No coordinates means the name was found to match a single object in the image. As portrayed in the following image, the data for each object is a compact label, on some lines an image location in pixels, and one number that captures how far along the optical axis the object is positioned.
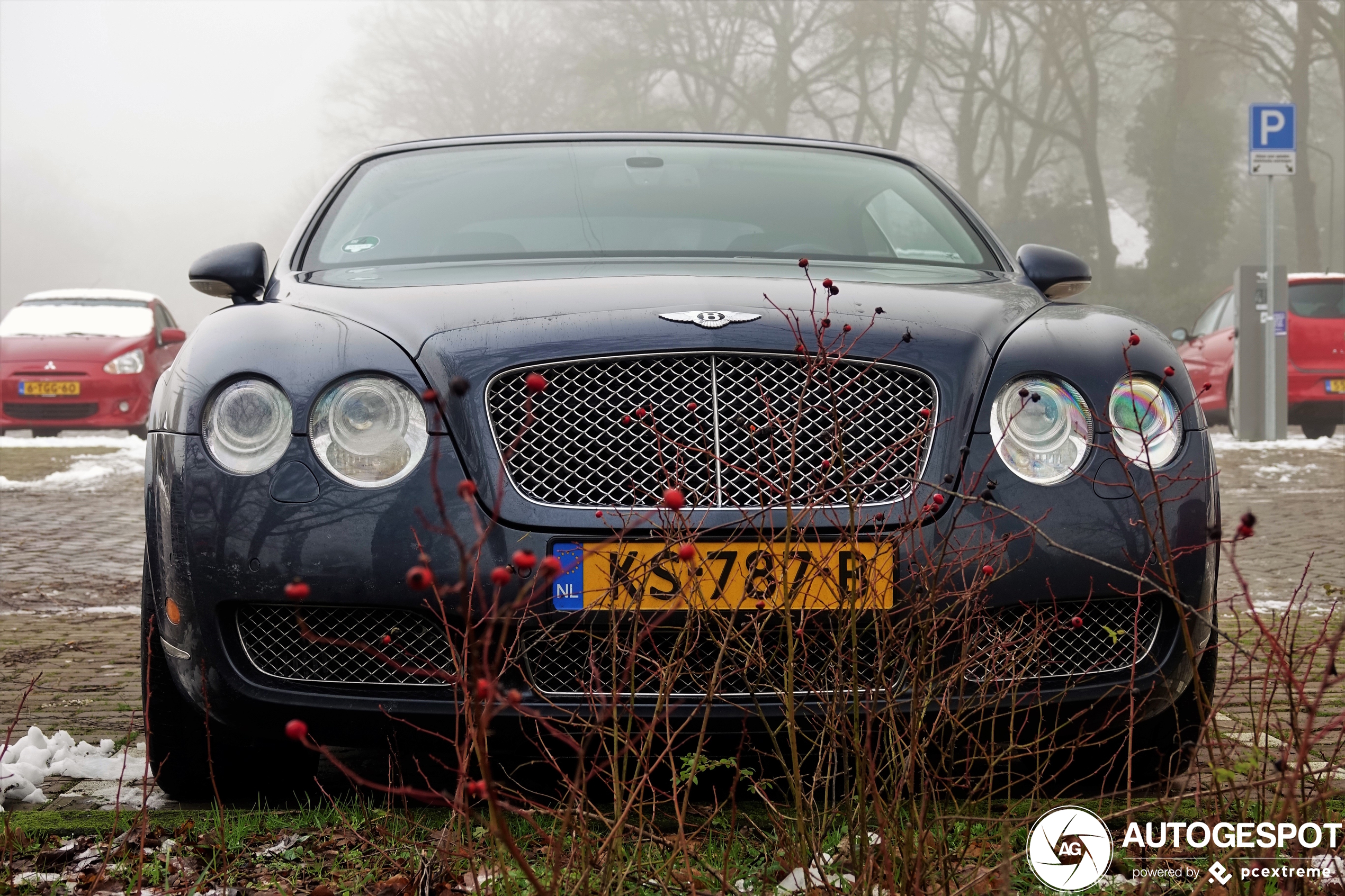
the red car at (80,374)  16.88
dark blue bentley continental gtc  2.74
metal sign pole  14.73
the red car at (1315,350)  15.15
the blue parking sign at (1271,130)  14.34
